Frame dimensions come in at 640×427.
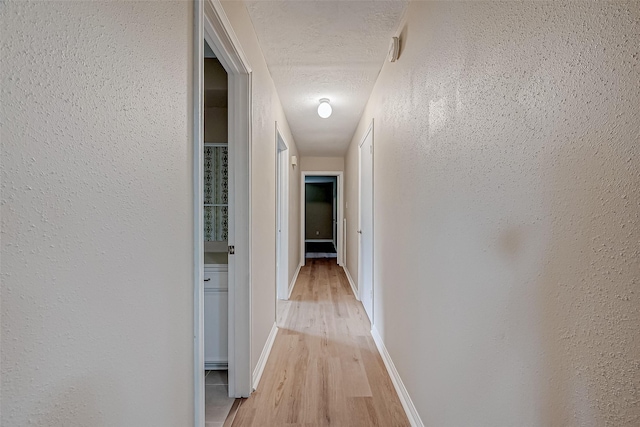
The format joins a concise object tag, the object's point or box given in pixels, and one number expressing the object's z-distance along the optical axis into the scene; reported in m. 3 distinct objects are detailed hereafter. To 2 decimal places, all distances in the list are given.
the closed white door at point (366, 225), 3.10
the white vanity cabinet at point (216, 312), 2.04
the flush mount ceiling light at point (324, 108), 3.12
